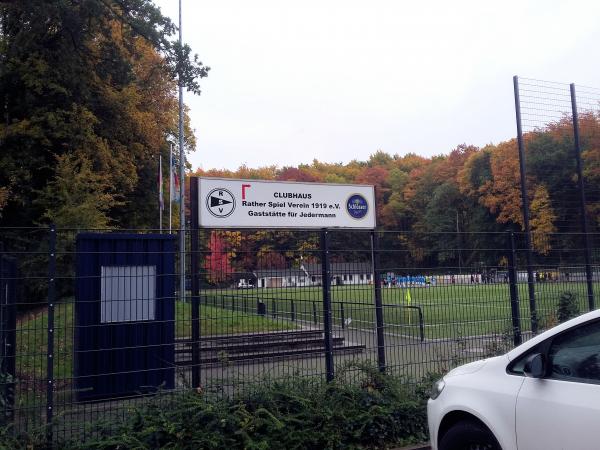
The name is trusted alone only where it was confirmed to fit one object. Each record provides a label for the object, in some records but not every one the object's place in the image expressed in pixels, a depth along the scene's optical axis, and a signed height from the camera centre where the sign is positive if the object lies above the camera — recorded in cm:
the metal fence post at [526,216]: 835 +94
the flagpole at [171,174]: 2845 +506
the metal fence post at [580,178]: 998 +184
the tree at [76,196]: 2023 +350
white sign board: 659 +83
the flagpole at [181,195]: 653 +376
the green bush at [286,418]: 552 -152
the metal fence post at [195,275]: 613 +0
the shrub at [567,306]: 911 -69
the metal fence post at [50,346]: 543 -64
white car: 367 -93
